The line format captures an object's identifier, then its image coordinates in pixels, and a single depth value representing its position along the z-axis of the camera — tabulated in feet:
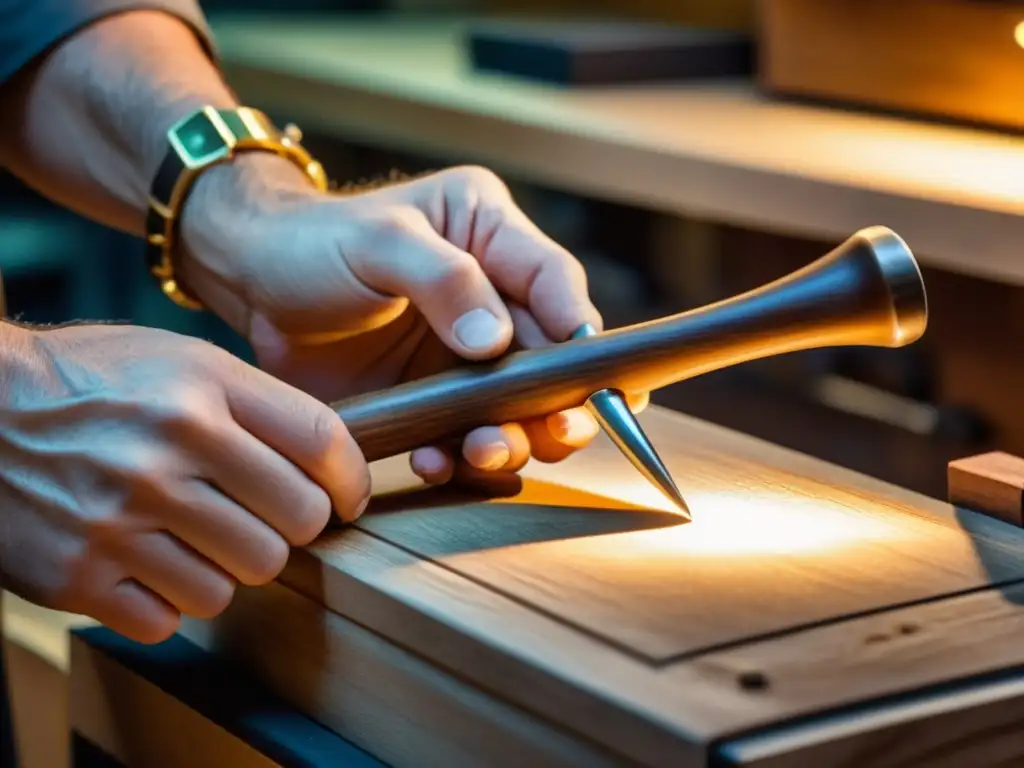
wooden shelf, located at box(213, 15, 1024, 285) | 3.14
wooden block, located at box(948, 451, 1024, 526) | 2.65
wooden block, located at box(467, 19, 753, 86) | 4.06
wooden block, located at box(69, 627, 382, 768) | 2.53
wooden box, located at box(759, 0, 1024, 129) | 3.47
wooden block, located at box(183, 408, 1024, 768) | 2.25
